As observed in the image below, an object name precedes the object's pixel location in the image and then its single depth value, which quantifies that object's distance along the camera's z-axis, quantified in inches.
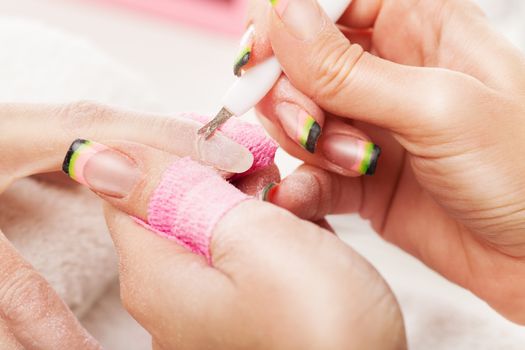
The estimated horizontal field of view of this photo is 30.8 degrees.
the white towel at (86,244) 9.8
